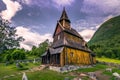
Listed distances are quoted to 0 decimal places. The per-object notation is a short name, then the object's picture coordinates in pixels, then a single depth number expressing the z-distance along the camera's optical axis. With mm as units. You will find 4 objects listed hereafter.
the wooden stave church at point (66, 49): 17127
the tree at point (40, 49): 33017
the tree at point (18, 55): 24864
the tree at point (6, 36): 17709
